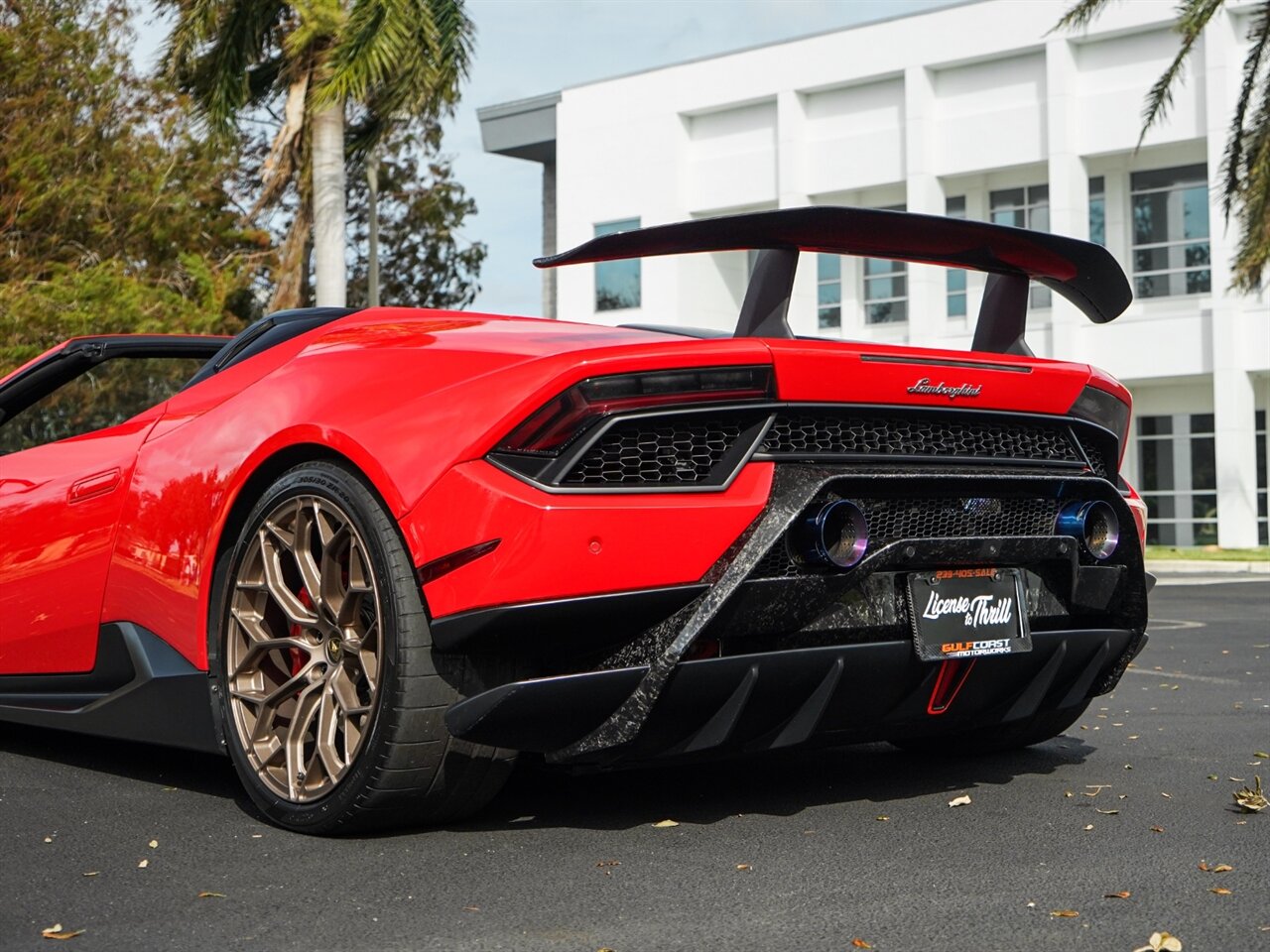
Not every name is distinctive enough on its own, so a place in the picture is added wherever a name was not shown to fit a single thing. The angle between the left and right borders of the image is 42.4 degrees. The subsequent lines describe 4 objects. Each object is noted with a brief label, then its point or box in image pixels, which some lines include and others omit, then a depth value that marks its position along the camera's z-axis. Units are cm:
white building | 2934
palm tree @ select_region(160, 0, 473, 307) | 1741
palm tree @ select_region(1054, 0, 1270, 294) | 1625
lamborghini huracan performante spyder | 351
